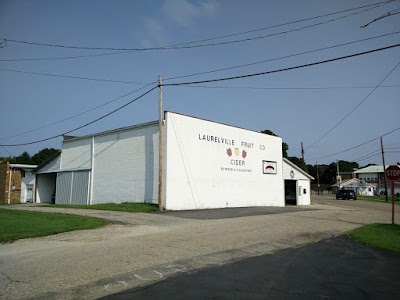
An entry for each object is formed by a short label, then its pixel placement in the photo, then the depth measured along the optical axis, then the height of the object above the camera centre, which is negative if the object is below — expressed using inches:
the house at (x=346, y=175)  5482.3 +305.2
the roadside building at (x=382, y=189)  3953.0 +75.9
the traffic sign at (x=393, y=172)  682.4 +43.2
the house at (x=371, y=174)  4847.4 +285.3
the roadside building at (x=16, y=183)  1529.3 +47.2
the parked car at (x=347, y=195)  2478.6 +3.0
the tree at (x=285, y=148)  2877.5 +368.3
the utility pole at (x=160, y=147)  933.8 +123.8
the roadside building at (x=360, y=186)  4182.8 +108.1
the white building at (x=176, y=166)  1013.8 +90.6
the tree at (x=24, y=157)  4026.1 +435.3
